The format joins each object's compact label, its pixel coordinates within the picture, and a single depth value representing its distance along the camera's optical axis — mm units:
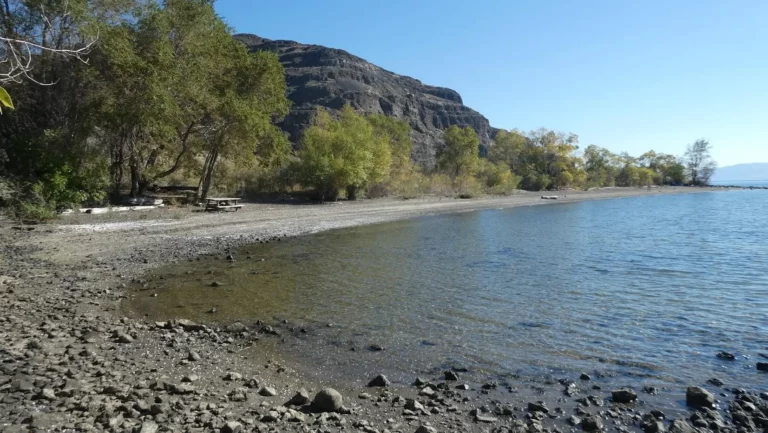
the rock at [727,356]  7866
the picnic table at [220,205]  30516
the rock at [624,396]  6242
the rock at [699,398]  6105
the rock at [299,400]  5711
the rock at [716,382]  6840
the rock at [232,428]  4746
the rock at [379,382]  6621
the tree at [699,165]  134875
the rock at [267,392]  5988
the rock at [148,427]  4575
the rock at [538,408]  5925
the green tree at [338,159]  41656
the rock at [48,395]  5109
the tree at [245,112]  30328
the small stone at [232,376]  6445
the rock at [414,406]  5734
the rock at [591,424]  5496
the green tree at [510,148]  99062
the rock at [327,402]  5555
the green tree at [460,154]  72938
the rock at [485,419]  5597
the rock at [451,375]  6934
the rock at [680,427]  5418
